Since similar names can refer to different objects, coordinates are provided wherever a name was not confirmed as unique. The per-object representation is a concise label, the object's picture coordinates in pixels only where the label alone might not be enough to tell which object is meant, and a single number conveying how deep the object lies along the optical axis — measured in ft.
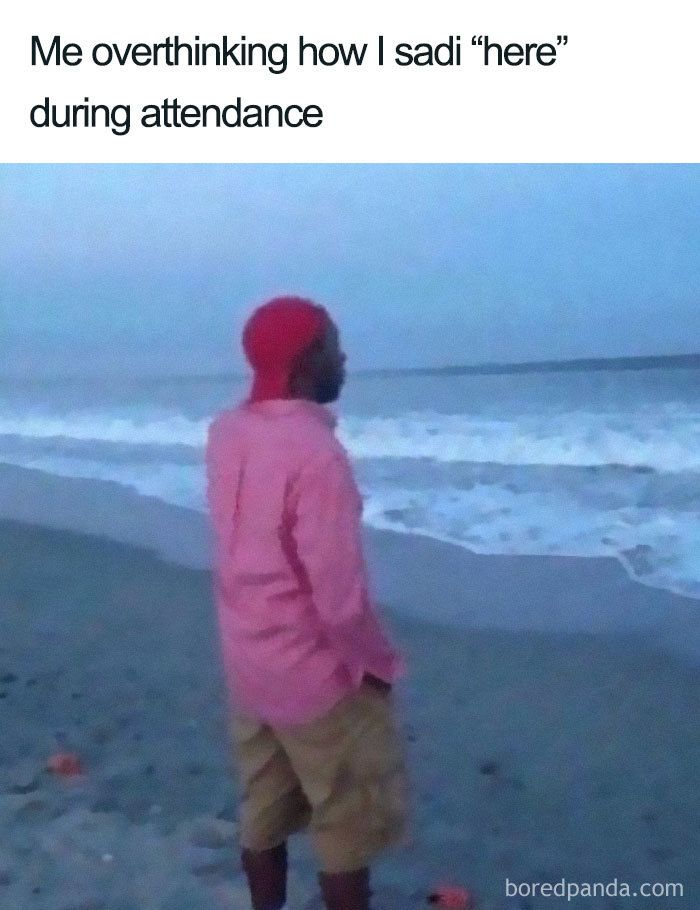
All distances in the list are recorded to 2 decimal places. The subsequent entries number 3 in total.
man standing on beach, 4.76
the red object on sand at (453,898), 6.15
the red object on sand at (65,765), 7.71
